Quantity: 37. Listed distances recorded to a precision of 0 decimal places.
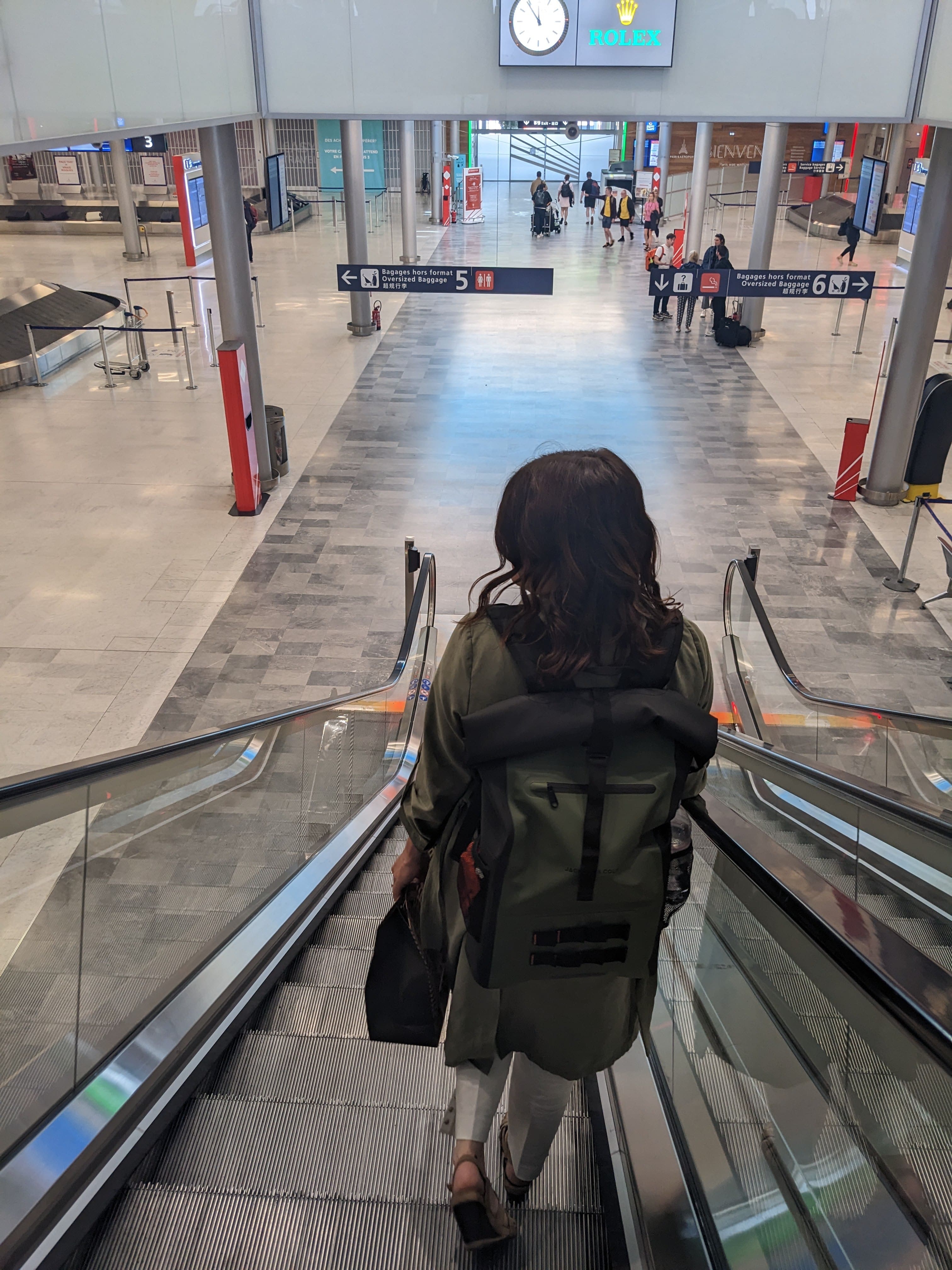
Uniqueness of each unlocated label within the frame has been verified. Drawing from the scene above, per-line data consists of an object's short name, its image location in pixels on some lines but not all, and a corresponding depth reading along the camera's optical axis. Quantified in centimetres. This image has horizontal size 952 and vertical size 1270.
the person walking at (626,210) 2827
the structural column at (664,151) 2919
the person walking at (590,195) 3219
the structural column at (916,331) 1087
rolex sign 991
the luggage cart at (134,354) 1684
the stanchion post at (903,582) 1015
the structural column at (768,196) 1731
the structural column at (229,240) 1086
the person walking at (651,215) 2616
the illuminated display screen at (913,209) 1544
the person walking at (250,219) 2219
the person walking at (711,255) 1734
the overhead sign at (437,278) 1395
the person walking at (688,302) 1817
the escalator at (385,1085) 157
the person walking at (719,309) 1950
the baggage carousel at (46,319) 1653
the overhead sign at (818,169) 2830
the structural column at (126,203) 2503
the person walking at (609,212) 2880
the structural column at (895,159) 3262
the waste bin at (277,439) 1270
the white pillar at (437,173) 3050
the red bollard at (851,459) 1208
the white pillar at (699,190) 2112
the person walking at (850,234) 2078
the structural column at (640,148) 3747
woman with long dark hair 168
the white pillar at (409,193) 2283
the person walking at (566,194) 3125
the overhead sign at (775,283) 1364
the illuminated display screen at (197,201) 2150
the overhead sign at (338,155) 2141
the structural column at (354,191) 1702
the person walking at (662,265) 2067
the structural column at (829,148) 3684
